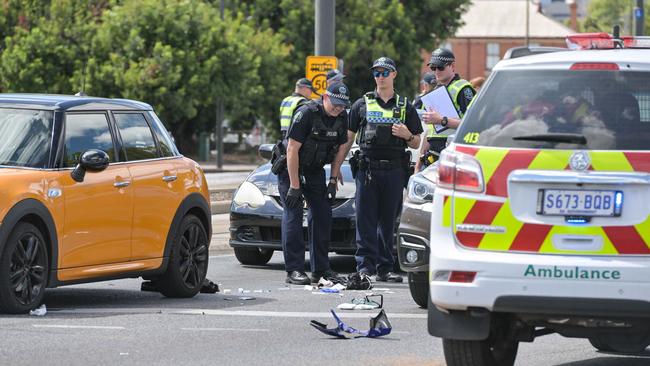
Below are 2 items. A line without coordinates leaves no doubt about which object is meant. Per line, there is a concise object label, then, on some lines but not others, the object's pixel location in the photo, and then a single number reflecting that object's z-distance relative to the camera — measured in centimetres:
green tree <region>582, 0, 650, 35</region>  12344
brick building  12294
